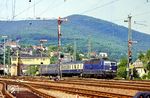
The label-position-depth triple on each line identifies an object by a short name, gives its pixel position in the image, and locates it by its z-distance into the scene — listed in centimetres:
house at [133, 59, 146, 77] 11302
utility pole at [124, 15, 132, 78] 7444
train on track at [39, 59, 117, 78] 7915
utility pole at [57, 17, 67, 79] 7606
